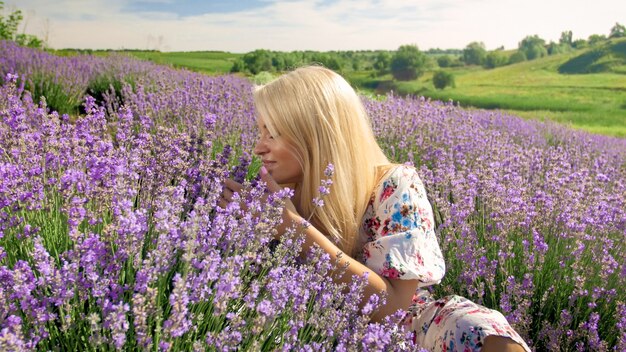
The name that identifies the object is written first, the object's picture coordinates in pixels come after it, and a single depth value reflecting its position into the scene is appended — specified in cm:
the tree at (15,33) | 1434
